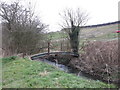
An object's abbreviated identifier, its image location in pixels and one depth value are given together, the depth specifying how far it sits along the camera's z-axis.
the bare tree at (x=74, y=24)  14.70
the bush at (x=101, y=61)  8.12
